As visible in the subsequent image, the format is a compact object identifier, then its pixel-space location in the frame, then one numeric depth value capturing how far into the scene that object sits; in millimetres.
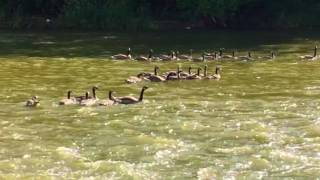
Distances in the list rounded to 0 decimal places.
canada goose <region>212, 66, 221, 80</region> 34869
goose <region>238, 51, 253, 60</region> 43425
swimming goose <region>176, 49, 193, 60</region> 43406
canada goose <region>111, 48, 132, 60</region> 43375
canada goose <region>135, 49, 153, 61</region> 42938
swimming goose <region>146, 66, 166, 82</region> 33969
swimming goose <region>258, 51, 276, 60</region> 44050
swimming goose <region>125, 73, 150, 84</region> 33531
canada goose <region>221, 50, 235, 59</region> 43812
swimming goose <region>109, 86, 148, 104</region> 28234
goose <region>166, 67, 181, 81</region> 34281
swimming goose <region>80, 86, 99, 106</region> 27656
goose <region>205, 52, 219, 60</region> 43425
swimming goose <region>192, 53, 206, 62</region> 42594
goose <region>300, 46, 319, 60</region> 43184
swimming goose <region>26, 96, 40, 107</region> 27422
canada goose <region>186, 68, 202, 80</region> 34688
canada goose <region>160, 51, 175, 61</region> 43031
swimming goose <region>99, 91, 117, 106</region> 27722
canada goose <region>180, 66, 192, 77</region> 34656
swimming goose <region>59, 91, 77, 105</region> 27792
